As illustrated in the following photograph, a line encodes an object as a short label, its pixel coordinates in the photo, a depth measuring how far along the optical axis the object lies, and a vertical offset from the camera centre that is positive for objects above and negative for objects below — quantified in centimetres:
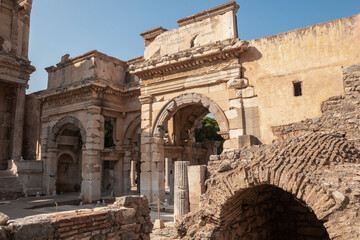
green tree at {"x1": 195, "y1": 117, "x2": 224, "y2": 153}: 2970 +342
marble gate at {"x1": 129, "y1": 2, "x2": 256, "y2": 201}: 1012 +326
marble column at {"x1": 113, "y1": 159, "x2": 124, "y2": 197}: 1642 -66
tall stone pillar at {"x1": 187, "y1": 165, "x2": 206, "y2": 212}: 773 -43
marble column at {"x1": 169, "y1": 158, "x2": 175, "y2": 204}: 1430 -136
